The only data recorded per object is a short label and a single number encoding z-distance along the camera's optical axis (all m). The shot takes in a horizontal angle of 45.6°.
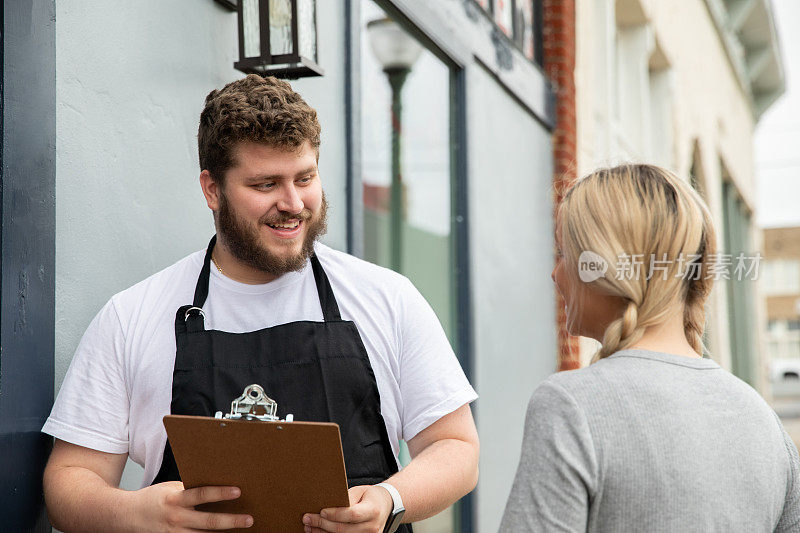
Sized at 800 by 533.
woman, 1.61
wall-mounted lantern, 2.89
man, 2.17
